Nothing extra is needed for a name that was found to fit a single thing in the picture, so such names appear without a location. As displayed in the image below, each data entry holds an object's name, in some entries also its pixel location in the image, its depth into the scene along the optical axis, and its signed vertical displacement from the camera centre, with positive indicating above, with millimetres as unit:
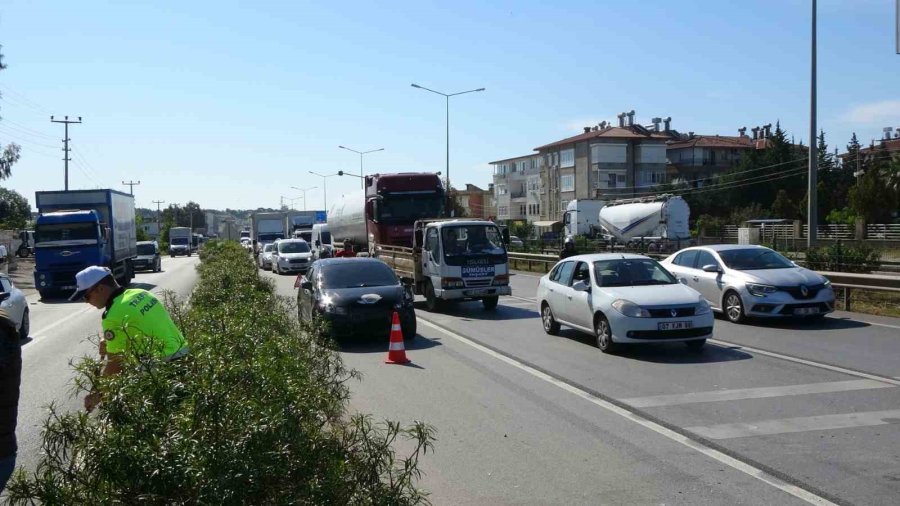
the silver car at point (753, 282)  15188 -1167
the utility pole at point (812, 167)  22828 +1455
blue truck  28766 -266
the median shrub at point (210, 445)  3457 -977
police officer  5402 -565
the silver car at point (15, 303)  15920 -1423
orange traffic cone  12852 -1885
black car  14625 -1284
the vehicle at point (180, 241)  92562 -1537
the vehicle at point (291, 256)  40625 -1465
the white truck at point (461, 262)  19750 -907
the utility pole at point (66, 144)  71875 +7315
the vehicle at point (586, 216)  54625 +424
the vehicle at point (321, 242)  41125 -865
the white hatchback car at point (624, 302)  12344 -1252
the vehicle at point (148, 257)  48844 -1716
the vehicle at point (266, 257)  45969 -1735
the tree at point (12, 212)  81062 +1948
